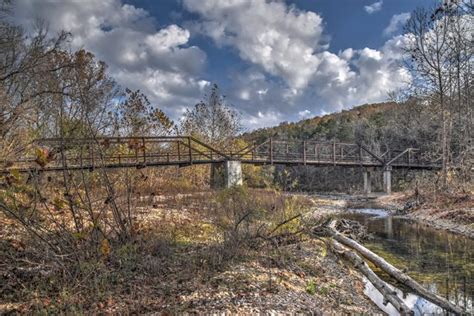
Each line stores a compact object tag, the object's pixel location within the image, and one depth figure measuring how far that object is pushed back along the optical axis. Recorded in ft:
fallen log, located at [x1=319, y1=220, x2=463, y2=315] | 17.61
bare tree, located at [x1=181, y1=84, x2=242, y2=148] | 95.48
